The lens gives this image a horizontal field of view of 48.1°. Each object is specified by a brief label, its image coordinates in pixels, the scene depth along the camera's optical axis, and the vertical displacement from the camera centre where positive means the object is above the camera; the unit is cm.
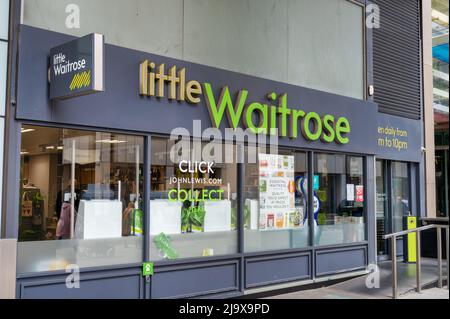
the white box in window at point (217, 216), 773 -27
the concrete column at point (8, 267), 533 -74
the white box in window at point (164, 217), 705 -26
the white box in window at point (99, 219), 638 -28
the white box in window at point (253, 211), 825 -20
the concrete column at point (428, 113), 1299 +222
